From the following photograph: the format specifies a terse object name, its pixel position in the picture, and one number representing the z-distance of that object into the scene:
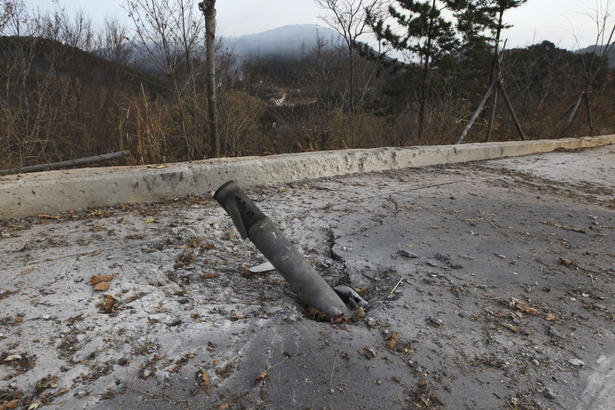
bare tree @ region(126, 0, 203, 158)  4.80
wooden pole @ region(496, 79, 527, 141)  6.35
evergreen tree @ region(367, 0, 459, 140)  11.51
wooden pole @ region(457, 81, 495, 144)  5.66
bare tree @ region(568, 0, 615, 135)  8.99
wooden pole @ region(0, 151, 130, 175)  3.93
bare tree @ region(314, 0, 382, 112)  13.52
